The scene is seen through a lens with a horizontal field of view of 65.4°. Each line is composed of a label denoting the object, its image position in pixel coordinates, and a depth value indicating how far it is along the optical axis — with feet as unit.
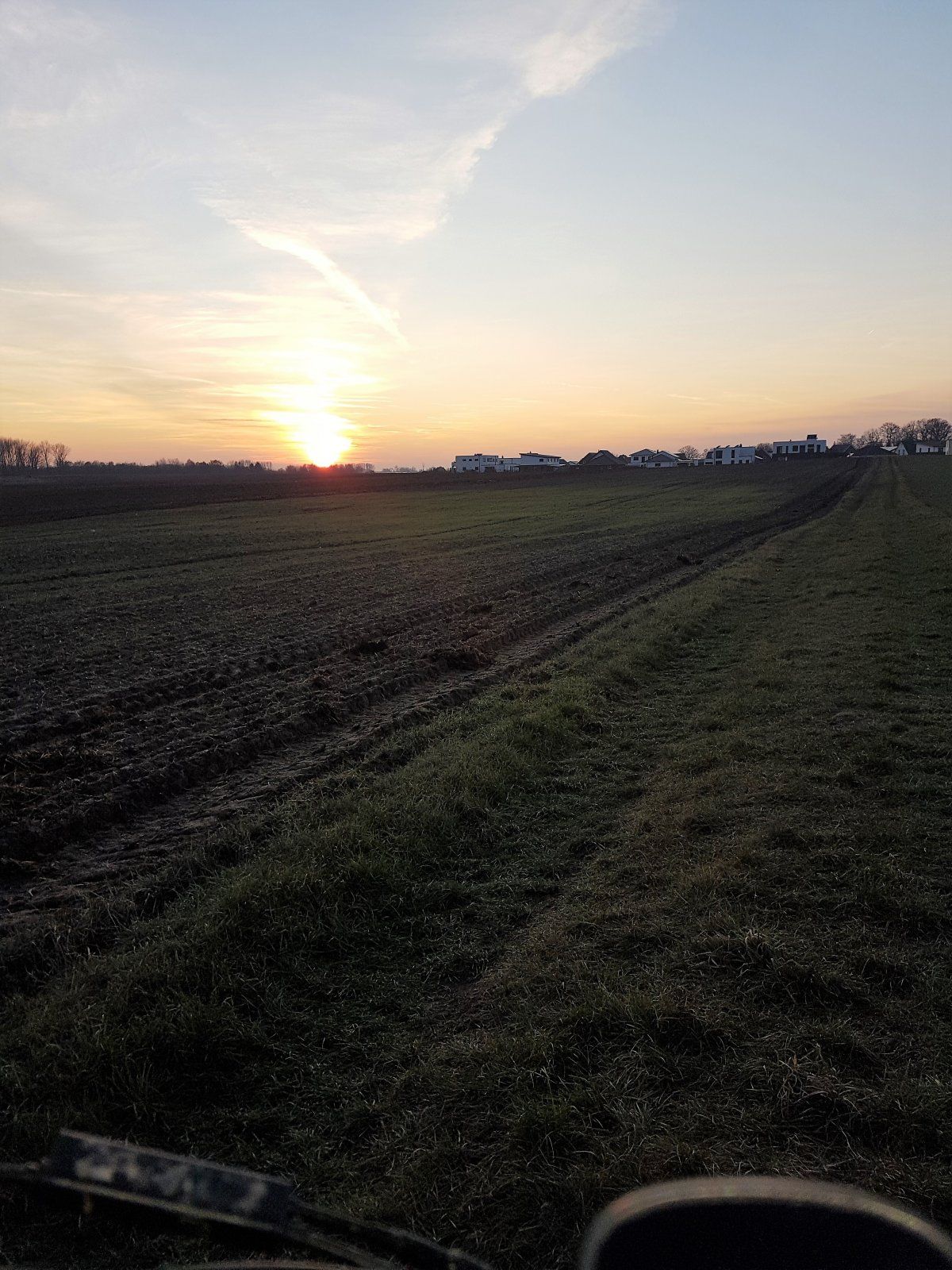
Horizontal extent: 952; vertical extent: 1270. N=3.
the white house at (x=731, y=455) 579.48
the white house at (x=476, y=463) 615.16
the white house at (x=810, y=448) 642.88
